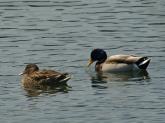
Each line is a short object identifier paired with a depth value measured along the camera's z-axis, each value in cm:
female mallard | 2894
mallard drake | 3133
